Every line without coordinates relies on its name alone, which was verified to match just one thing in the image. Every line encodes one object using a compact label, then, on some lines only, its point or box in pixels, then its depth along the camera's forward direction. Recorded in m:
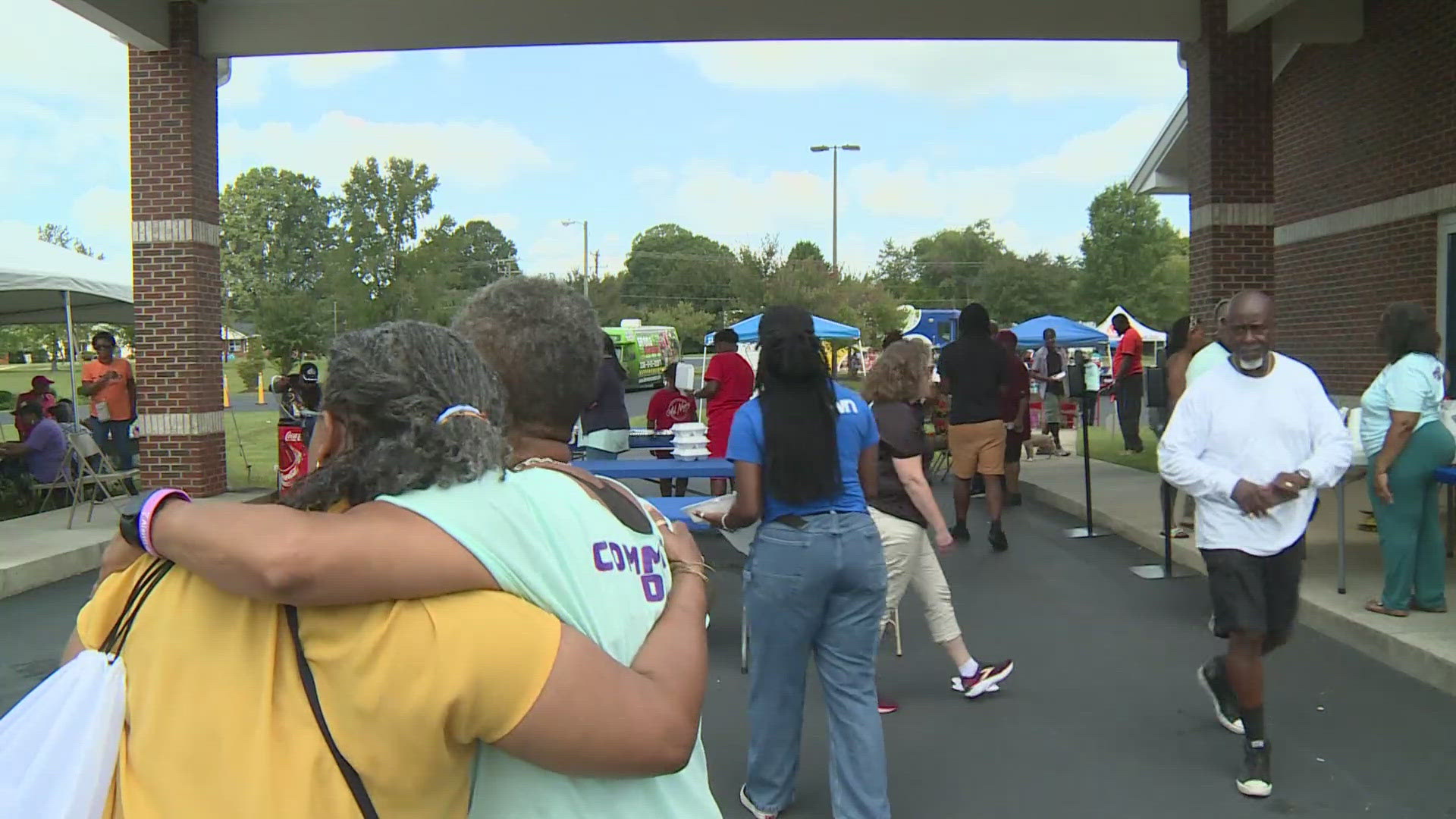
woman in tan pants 5.01
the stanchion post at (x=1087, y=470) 9.41
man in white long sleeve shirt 4.19
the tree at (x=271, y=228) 87.50
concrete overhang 11.79
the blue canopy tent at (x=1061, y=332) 22.41
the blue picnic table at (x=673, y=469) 7.73
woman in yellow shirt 1.35
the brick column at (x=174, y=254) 11.73
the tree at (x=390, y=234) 38.19
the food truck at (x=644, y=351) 44.28
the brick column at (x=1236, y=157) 11.30
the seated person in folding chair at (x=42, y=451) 11.72
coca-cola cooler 12.09
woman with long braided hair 3.84
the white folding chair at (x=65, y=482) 11.10
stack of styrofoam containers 8.48
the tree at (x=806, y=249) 75.78
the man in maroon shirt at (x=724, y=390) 10.01
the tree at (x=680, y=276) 86.62
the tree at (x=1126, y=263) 65.25
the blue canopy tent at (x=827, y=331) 19.48
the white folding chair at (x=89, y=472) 10.55
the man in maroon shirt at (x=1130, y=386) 16.41
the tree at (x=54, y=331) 42.84
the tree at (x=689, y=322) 68.38
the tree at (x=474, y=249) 40.16
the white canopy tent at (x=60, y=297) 11.48
